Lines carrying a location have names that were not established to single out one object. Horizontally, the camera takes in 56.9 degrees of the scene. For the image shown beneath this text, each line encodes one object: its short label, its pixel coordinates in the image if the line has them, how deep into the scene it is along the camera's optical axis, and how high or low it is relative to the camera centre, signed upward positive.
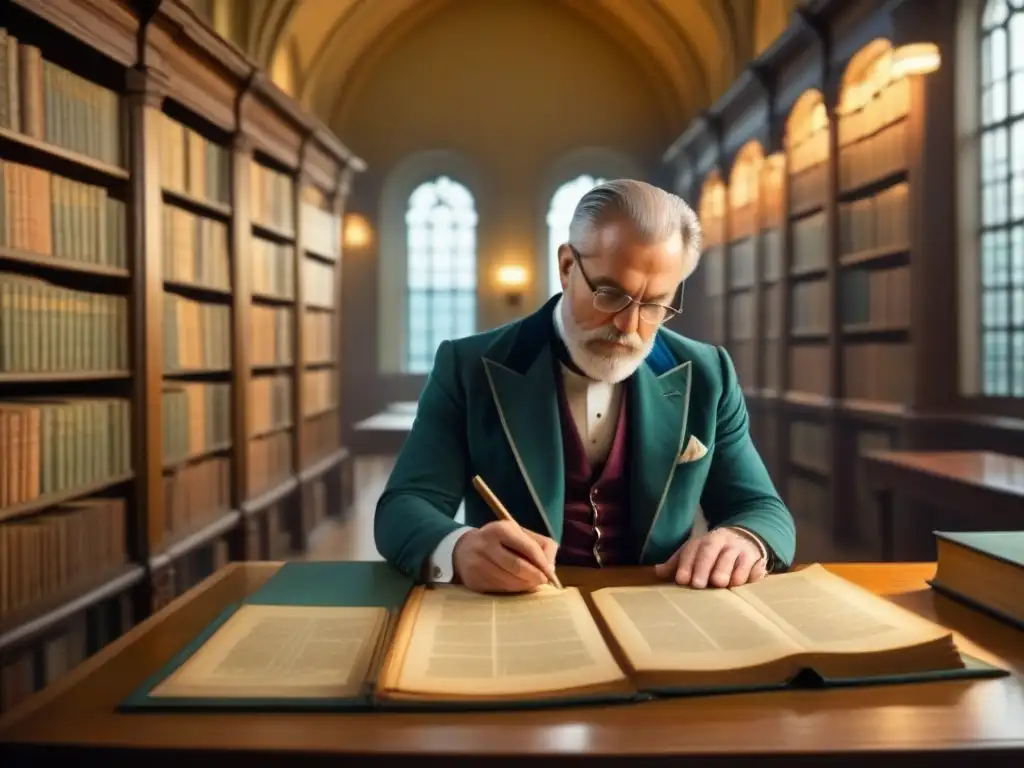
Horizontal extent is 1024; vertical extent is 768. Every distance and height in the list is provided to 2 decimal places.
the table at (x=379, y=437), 6.38 -0.44
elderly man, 1.67 -0.10
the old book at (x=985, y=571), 1.27 -0.29
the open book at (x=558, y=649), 1.00 -0.32
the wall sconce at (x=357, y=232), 9.59 +1.43
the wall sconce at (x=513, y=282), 9.61 +0.92
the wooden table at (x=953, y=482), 2.81 -0.38
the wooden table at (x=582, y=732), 0.87 -0.35
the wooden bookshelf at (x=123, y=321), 3.12 +0.22
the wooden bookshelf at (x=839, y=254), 4.57 +0.70
